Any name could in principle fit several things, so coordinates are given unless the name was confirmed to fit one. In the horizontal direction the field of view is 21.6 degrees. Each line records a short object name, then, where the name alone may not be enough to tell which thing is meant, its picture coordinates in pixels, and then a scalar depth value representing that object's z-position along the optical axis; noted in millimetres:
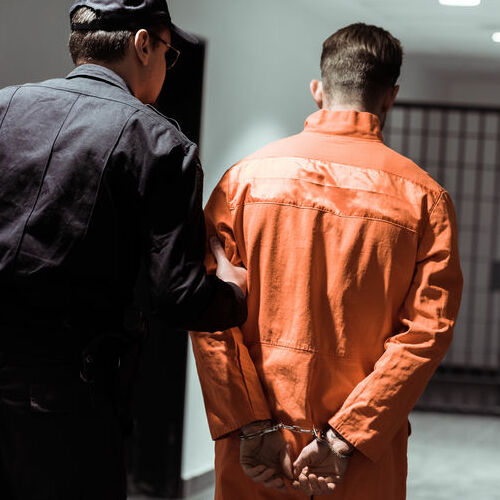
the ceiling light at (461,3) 5986
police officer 2198
